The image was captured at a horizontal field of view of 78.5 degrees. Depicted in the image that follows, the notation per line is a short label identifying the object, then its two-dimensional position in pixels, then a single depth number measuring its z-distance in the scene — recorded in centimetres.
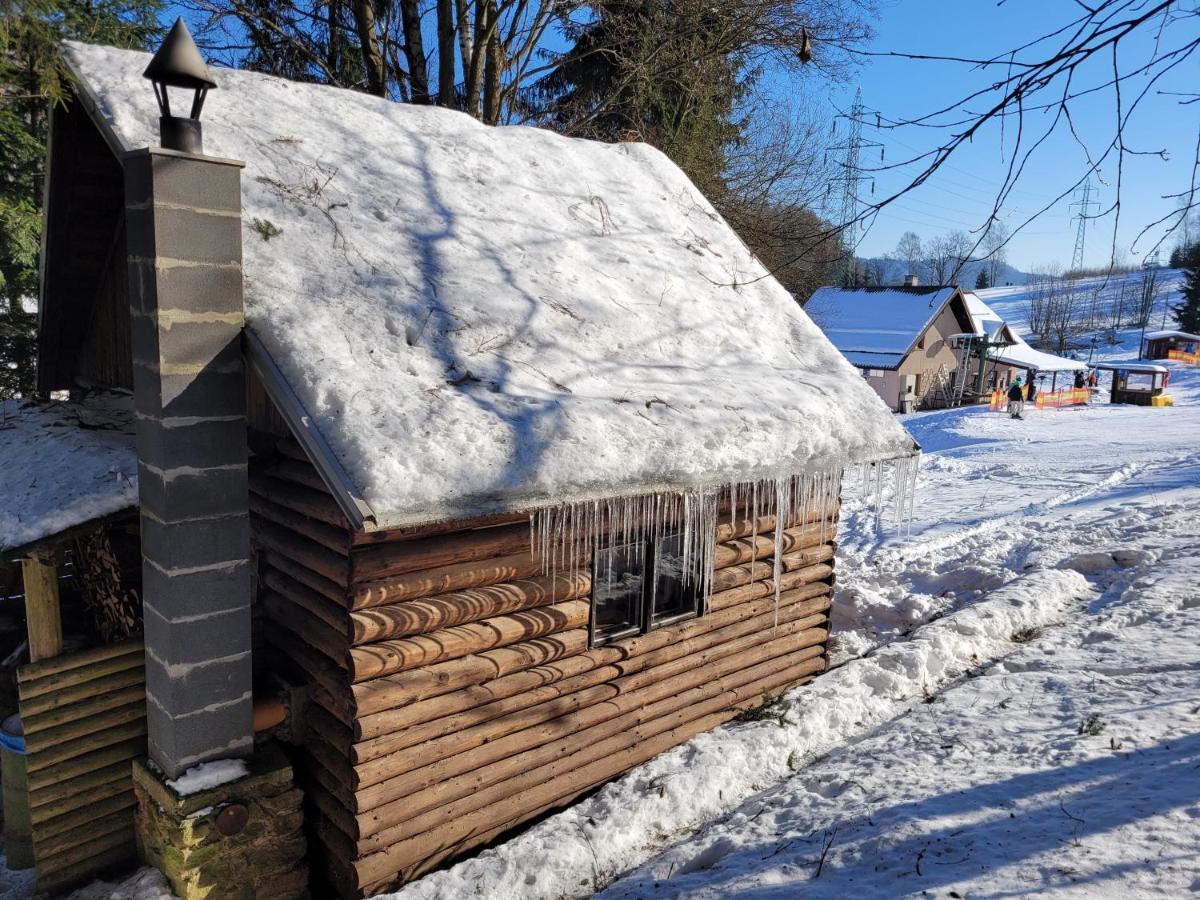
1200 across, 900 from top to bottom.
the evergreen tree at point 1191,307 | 6495
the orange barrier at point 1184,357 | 5846
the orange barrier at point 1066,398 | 3309
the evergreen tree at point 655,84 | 1308
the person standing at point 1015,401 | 2747
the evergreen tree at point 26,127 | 833
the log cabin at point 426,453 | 400
